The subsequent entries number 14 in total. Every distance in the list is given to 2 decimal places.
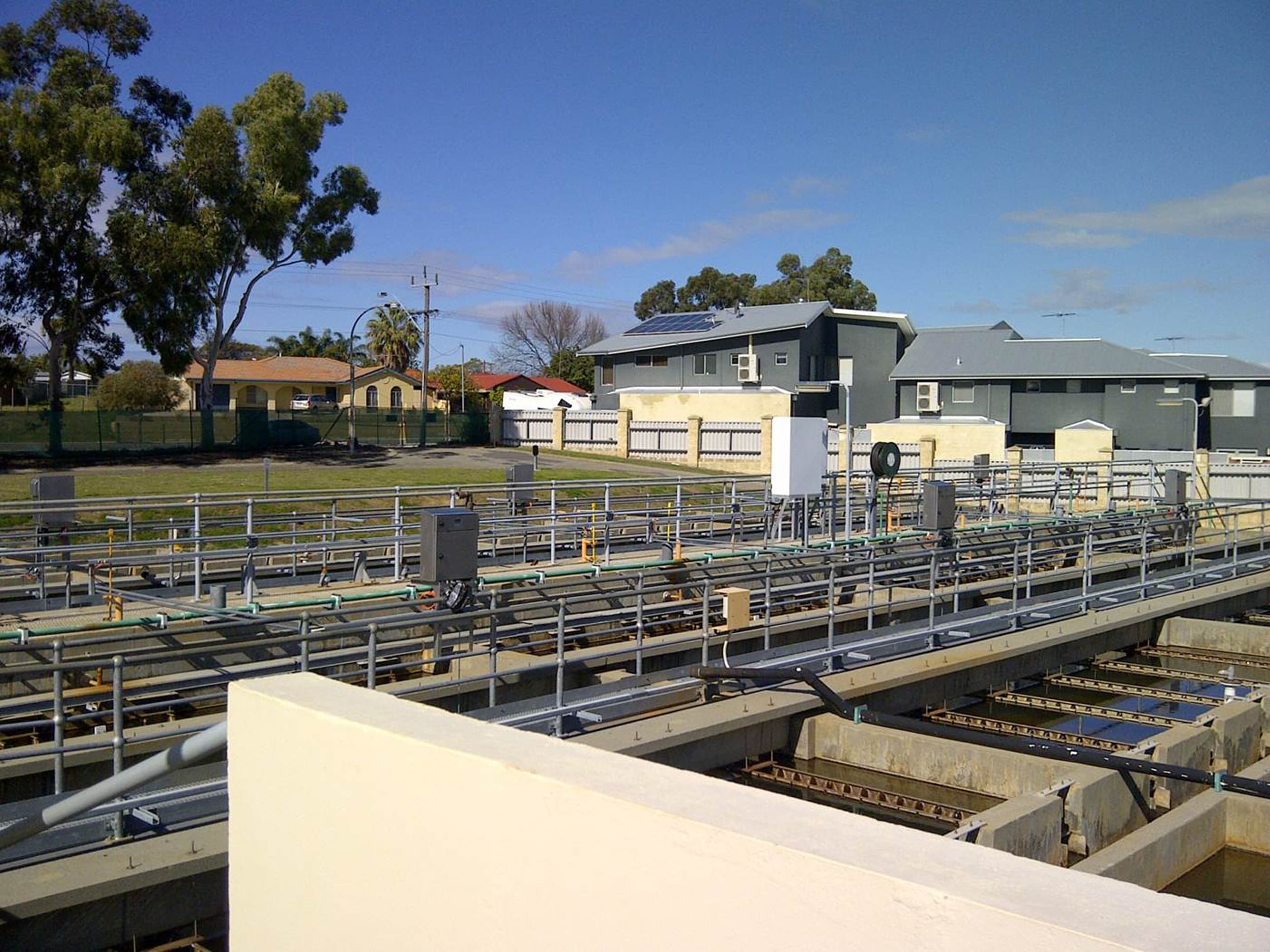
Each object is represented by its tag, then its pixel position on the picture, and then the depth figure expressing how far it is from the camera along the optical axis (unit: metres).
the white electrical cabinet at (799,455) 17.23
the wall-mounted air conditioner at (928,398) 52.28
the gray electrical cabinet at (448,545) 11.20
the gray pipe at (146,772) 4.02
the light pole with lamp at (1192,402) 39.72
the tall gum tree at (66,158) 37.12
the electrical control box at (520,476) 22.98
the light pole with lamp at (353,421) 45.59
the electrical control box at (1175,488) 23.55
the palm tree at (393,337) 85.38
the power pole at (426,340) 51.03
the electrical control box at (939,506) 17.03
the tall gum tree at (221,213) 39.88
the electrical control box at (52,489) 17.23
